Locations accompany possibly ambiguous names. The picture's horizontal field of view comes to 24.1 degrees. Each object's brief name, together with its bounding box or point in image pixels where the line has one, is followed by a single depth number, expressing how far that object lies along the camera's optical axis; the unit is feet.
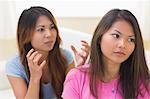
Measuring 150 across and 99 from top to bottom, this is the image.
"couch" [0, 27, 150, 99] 7.19
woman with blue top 5.51
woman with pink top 4.68
